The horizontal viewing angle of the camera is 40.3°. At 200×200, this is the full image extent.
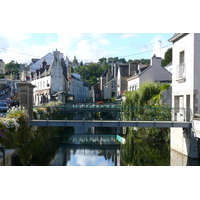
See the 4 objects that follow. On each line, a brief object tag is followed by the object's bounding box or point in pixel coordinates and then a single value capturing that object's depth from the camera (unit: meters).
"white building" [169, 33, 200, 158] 14.95
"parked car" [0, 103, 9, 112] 25.87
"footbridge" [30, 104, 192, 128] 15.39
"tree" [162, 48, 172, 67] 54.56
